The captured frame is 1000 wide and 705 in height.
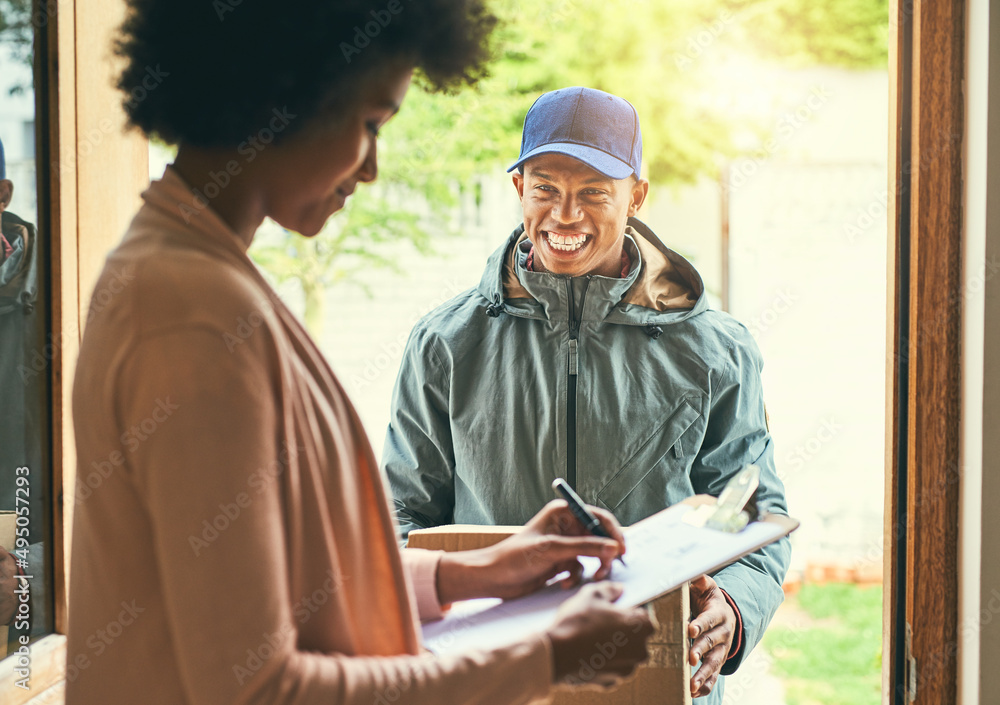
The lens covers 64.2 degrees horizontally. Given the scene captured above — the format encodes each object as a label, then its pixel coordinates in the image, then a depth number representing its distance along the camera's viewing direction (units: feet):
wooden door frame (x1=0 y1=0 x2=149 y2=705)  4.76
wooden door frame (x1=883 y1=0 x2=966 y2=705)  4.23
